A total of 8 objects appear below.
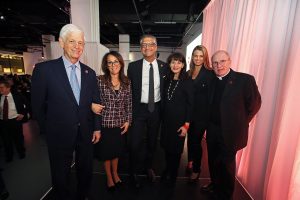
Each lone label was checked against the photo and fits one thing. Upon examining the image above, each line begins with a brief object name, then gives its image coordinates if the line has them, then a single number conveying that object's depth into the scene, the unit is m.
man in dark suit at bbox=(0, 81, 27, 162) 3.21
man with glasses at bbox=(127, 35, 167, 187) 2.32
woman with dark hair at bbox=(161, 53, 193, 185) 2.24
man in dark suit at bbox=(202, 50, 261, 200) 1.93
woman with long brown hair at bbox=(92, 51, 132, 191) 2.12
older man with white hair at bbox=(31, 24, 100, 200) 1.61
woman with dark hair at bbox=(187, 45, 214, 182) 2.45
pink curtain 1.73
